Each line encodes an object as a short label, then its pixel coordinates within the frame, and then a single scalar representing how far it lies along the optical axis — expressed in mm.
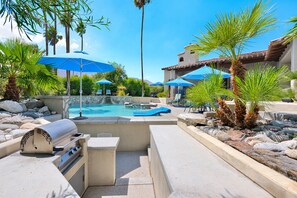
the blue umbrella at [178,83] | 15000
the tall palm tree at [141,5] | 23641
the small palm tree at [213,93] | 4176
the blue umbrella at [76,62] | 6160
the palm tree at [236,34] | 3641
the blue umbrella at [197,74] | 10234
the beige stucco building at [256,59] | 10352
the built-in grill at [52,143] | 2736
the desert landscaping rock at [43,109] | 6404
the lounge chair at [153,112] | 8613
